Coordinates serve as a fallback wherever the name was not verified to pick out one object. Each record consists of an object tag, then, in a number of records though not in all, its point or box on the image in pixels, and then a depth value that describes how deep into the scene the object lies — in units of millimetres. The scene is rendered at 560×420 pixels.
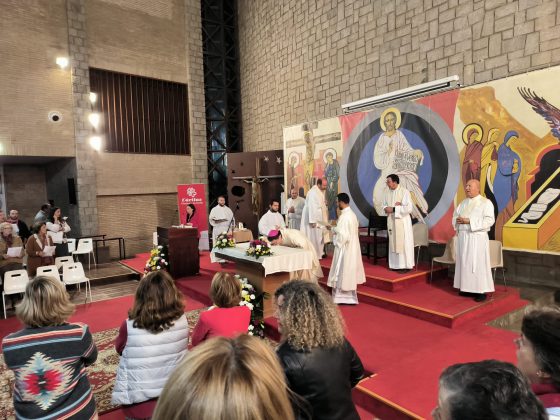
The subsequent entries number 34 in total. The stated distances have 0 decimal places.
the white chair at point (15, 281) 5590
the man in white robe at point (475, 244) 5004
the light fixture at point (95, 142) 9859
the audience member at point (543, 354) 1304
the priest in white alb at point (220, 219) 9275
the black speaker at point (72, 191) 9891
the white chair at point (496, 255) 5359
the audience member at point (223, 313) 2484
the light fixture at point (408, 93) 6259
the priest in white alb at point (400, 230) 6176
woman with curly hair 1663
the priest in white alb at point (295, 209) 8938
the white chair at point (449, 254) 5745
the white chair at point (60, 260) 6982
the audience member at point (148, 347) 2248
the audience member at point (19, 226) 8047
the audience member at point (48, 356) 1926
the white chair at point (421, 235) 6621
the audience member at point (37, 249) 6371
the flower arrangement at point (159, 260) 7172
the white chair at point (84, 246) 8539
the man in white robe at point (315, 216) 7871
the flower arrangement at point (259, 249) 4996
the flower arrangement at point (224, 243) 5966
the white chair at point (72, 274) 6273
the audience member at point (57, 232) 7578
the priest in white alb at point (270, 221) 8305
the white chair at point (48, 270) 5809
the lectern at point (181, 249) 7293
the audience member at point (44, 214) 8514
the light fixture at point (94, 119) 9906
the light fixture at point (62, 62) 9381
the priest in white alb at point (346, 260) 5461
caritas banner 10516
